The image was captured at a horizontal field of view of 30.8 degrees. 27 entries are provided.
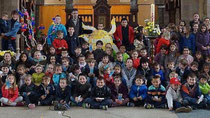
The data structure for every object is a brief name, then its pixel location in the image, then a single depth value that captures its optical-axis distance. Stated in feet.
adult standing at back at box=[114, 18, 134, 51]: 32.66
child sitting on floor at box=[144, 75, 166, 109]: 23.95
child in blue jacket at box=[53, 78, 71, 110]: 24.43
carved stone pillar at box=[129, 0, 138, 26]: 58.85
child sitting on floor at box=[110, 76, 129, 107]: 24.49
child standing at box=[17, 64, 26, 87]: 26.00
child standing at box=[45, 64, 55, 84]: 26.12
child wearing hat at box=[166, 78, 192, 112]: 23.31
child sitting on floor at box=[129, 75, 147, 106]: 24.40
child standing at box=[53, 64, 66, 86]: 25.52
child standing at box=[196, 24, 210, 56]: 30.40
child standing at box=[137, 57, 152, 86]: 26.48
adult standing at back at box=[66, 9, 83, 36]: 32.14
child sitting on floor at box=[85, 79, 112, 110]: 23.80
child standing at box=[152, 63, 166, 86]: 26.17
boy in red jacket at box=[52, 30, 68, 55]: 30.17
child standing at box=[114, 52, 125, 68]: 27.73
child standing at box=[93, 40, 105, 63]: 29.47
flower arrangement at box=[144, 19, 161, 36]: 39.48
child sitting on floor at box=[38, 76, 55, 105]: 24.77
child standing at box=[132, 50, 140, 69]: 27.22
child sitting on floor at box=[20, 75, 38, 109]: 24.36
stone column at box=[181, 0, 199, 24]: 45.62
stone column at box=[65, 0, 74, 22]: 61.57
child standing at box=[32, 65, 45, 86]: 25.72
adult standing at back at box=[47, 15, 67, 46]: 31.99
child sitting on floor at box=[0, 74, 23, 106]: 24.41
